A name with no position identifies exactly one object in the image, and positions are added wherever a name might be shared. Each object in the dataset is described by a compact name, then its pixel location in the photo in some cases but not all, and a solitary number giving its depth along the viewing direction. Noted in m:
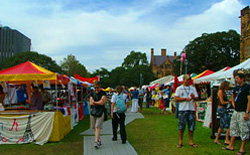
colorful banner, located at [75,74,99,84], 23.34
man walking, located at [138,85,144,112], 19.23
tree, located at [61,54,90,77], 78.88
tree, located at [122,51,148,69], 98.38
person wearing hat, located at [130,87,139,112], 18.03
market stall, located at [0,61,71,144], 8.09
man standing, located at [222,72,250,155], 5.87
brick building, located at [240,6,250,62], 36.67
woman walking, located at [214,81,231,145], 7.11
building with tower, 109.22
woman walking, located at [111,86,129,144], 7.62
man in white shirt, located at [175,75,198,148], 6.54
